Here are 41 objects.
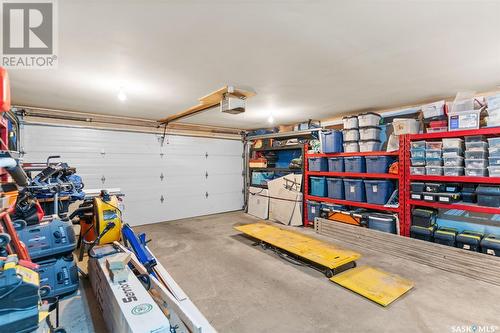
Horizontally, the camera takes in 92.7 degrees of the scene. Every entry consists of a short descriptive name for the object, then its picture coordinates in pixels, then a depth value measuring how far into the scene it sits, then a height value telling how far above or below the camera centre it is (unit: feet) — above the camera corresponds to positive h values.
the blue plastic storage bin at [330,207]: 16.80 -2.85
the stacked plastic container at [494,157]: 10.18 +0.30
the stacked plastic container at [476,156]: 10.61 +0.36
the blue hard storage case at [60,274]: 8.24 -3.66
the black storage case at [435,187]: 12.01 -1.12
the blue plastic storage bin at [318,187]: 17.72 -1.49
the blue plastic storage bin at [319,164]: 17.89 +0.24
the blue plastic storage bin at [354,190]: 15.47 -1.54
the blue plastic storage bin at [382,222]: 13.67 -3.29
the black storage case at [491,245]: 10.07 -3.48
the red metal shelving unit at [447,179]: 10.33 -0.67
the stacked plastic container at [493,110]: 10.08 +2.31
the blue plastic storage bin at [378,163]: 14.32 +0.17
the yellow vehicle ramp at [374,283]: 8.62 -4.70
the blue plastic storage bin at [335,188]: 16.65 -1.49
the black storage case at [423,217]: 12.37 -2.74
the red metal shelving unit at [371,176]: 13.33 -0.71
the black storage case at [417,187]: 12.54 -1.14
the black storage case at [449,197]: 11.52 -1.58
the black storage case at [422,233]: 12.10 -3.49
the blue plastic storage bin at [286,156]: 22.90 +1.14
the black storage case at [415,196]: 12.60 -1.63
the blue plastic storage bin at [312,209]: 17.92 -3.22
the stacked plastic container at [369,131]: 14.87 +2.21
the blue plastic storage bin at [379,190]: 14.32 -1.50
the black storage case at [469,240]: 10.64 -3.46
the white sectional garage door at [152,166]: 16.47 +0.37
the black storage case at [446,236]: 11.32 -3.43
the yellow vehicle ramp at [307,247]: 10.57 -4.12
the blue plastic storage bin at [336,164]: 16.57 +0.20
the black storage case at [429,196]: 12.02 -1.60
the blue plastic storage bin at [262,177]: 23.53 -0.89
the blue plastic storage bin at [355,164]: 15.47 +0.16
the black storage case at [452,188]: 11.78 -1.16
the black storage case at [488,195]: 10.33 -1.39
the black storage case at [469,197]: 11.48 -1.58
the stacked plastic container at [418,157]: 12.55 +0.45
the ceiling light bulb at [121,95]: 11.15 +3.58
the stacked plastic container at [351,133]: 15.70 +2.20
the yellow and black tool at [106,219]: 9.85 -2.06
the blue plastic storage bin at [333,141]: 16.51 +1.79
